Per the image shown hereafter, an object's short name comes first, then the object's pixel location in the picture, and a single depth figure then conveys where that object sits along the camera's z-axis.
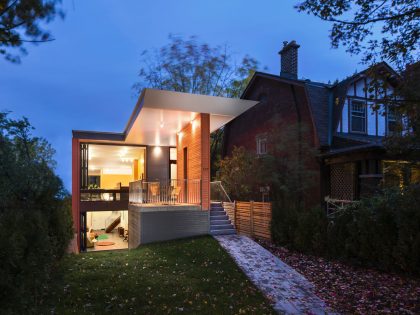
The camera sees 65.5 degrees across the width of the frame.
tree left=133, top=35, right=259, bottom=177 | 23.98
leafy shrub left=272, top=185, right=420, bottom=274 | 6.46
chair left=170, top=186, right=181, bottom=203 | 12.88
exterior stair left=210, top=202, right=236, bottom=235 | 11.98
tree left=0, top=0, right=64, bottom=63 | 4.85
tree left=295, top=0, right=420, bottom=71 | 5.07
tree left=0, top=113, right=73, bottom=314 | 3.46
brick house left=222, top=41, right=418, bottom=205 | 12.23
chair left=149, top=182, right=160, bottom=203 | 12.80
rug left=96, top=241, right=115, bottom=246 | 17.00
